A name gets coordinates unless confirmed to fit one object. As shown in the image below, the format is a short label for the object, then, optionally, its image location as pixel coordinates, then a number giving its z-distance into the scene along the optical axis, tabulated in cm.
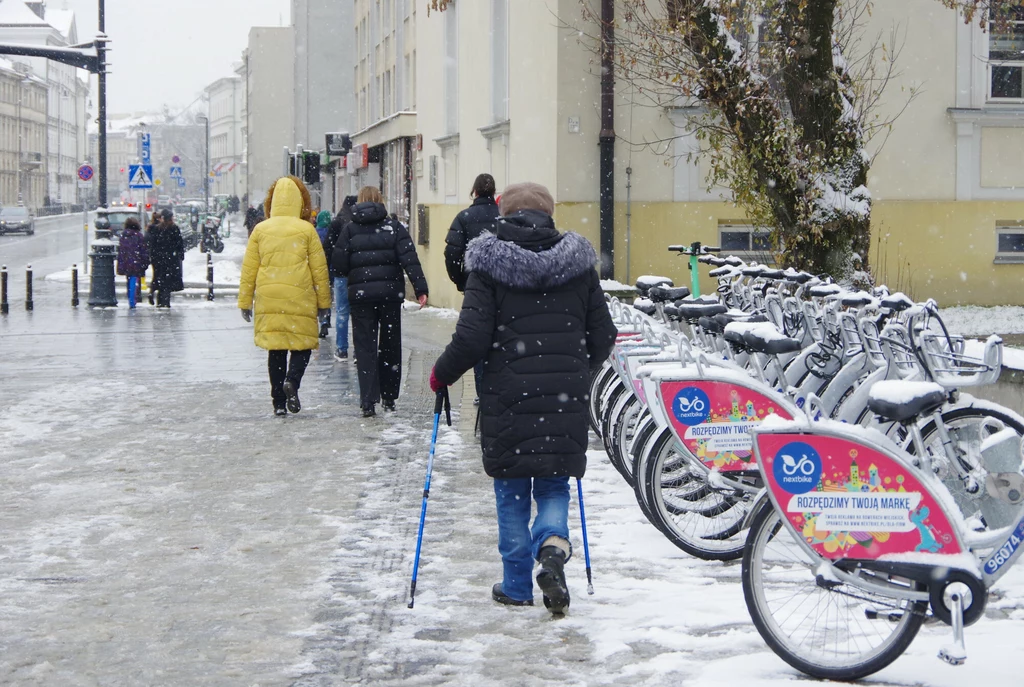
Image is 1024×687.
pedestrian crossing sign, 3388
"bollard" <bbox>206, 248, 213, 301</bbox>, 2696
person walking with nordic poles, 563
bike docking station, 466
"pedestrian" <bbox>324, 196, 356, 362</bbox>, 1495
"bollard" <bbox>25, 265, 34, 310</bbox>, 2426
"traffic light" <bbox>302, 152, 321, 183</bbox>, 3491
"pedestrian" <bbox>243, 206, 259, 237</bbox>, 4960
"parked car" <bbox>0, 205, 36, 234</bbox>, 6931
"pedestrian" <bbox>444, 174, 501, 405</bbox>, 1020
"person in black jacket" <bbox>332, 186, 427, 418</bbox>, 1132
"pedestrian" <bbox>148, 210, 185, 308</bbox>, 2414
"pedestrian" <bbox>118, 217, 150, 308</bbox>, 2436
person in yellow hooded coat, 1126
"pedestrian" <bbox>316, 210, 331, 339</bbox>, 2077
